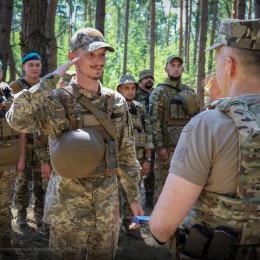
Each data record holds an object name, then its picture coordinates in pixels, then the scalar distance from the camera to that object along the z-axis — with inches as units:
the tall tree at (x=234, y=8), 402.6
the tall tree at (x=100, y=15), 305.0
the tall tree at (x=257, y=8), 244.8
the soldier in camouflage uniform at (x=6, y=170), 161.5
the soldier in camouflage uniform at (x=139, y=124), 224.7
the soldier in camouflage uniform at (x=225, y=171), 62.1
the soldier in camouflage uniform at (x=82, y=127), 114.4
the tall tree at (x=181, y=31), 966.4
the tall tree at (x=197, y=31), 1349.2
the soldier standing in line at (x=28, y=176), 211.3
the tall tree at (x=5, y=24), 314.8
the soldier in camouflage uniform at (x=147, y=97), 270.4
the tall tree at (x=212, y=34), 994.6
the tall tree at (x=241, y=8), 313.3
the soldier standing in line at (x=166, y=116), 245.6
